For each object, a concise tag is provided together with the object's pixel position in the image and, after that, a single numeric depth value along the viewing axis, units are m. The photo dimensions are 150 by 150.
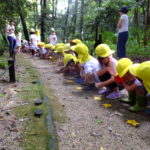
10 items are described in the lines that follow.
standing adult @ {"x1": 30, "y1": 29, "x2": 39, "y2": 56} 7.97
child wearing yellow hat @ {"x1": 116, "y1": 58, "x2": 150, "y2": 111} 2.25
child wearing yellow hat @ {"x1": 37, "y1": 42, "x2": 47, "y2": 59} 7.06
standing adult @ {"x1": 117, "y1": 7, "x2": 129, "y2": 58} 4.49
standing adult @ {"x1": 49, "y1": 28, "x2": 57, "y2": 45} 8.38
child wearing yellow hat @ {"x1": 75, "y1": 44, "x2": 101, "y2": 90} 3.09
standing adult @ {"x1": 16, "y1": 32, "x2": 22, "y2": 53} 9.26
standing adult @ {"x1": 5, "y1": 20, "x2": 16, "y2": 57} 6.48
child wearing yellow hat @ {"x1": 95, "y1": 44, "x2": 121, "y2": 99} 2.70
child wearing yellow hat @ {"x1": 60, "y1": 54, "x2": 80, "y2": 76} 3.85
